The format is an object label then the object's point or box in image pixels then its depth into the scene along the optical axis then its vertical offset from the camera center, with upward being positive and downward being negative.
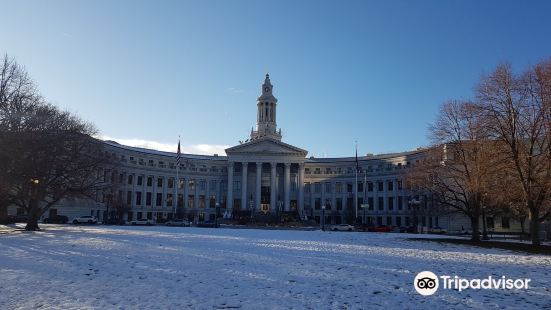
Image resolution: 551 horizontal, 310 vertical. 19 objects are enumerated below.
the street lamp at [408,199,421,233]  60.72 +0.95
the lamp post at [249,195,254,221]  110.38 +1.80
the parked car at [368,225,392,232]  72.06 -2.55
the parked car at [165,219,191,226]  80.25 -2.33
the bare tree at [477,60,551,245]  33.03 +7.08
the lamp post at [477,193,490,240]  42.79 +0.42
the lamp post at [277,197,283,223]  102.65 +1.41
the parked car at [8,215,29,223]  67.19 -1.75
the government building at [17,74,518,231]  112.25 +7.88
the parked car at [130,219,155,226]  83.01 -2.52
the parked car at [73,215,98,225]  78.97 -2.06
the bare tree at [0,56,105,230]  38.00 +5.26
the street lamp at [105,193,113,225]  63.05 +1.83
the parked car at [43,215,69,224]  78.19 -1.96
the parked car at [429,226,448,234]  73.01 -2.76
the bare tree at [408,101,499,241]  39.66 +5.27
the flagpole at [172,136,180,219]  106.50 +1.01
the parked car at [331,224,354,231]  71.84 -2.46
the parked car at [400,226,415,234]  73.57 -2.74
